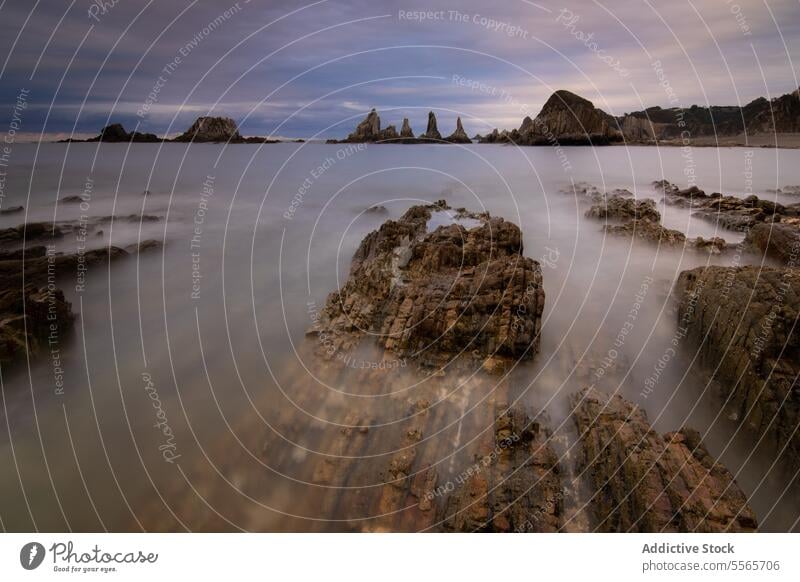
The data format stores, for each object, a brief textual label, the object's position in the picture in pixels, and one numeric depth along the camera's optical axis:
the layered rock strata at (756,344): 6.59
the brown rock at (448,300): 9.12
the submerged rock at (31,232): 13.21
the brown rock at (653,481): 5.06
